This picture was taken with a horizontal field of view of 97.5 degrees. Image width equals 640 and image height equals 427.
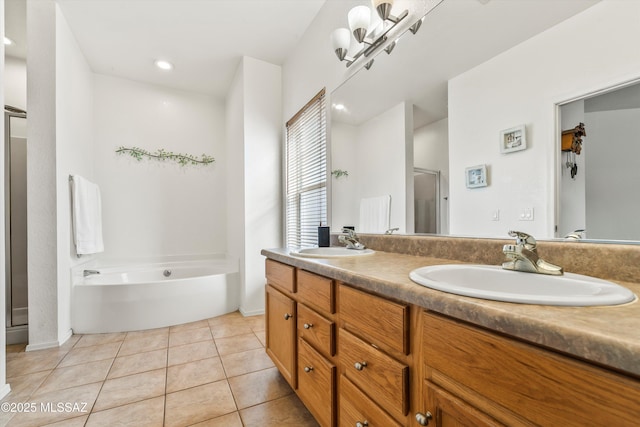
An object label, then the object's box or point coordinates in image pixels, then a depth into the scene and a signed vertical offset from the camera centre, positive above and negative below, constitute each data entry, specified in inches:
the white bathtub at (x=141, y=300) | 96.5 -31.2
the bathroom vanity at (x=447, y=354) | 15.5 -11.2
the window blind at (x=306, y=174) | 93.5 +14.7
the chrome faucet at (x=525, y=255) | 30.7 -5.0
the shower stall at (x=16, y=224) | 89.7 -2.4
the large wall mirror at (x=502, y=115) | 32.5 +14.6
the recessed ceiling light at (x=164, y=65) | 121.0 +65.9
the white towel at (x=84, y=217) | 98.0 -0.4
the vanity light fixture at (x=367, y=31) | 59.9 +43.2
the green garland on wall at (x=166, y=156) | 134.6 +29.9
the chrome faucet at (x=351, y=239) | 66.3 -6.5
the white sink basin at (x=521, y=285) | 20.4 -7.1
